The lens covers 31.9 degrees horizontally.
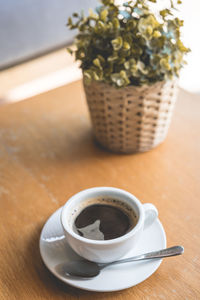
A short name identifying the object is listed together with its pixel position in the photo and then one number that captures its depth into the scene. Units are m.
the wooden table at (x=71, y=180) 0.53
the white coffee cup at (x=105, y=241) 0.49
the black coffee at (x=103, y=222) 0.53
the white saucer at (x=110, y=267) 0.50
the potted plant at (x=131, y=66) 0.69
